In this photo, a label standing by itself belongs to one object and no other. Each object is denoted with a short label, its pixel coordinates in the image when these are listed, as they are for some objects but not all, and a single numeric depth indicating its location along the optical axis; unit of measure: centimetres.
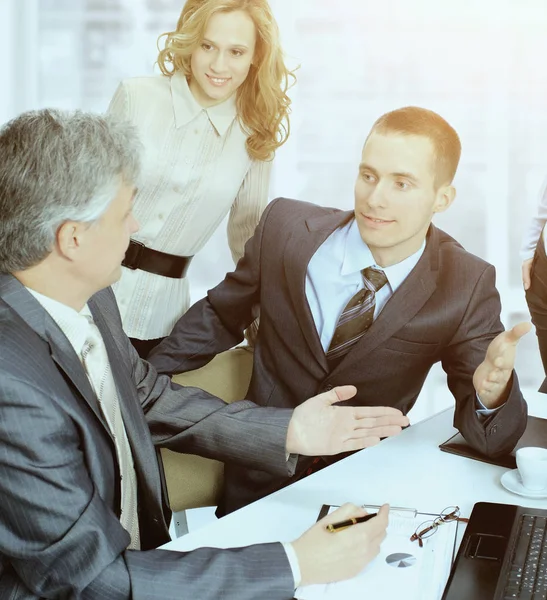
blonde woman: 242
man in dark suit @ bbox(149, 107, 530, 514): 196
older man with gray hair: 117
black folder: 171
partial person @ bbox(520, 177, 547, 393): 275
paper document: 123
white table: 143
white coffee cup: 153
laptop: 121
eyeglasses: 137
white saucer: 154
